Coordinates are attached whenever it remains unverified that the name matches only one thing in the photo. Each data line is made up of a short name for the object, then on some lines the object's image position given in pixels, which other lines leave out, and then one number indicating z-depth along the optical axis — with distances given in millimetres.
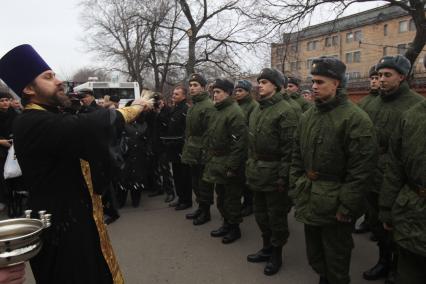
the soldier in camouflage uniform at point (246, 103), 6176
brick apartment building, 49500
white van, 17734
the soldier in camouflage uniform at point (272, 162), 3922
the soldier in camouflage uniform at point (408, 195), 2434
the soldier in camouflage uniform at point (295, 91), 7230
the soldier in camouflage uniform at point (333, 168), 2896
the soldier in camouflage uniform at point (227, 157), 4715
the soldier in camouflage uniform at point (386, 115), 3787
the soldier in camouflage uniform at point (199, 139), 5523
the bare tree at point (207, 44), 20203
